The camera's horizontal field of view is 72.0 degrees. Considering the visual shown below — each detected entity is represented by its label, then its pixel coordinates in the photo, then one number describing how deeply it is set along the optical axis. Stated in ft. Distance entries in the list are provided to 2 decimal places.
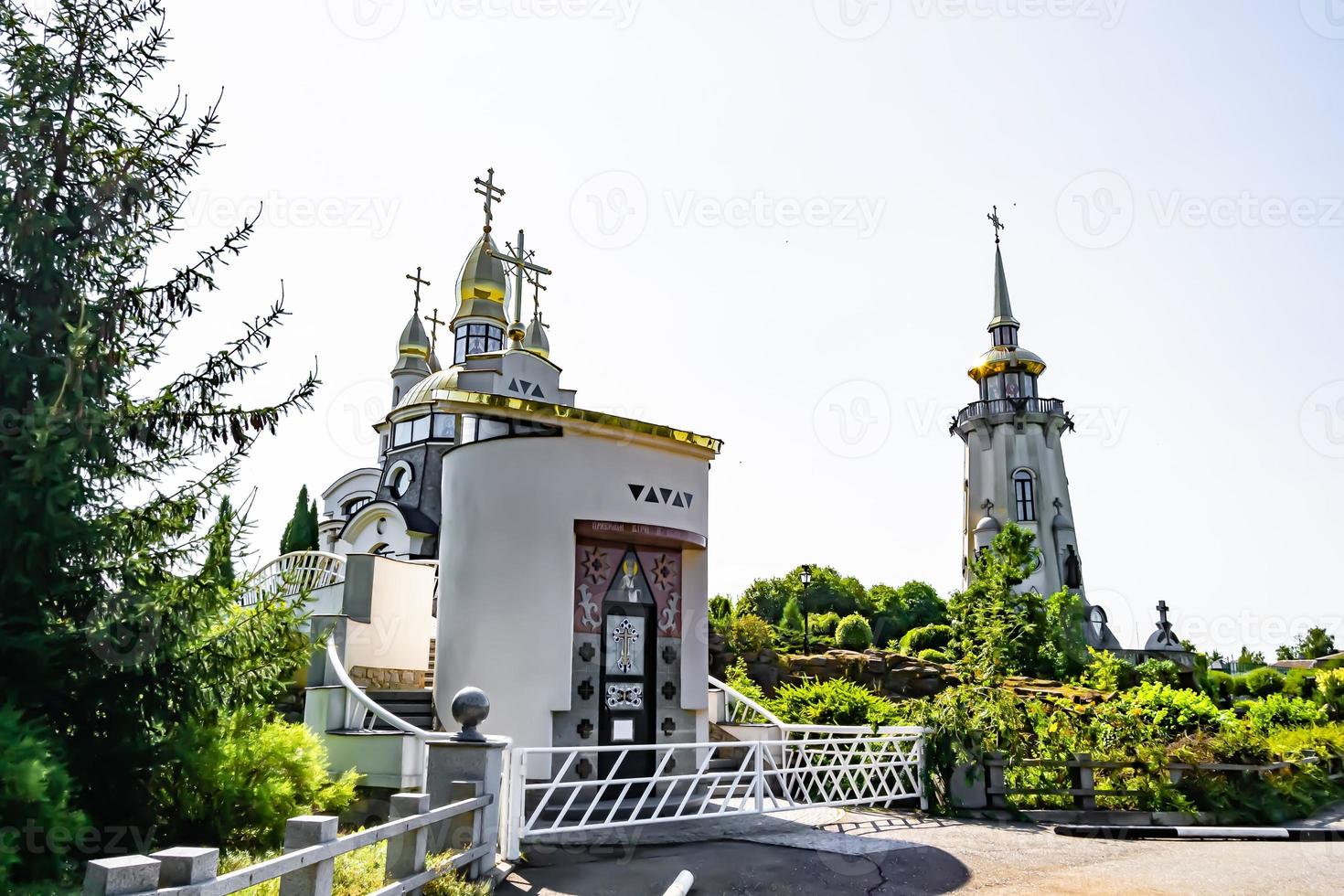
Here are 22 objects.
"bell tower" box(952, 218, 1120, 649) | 132.98
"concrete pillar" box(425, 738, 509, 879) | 24.44
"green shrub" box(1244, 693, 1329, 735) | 60.59
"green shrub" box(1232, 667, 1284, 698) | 95.14
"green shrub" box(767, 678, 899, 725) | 44.11
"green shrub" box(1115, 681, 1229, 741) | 44.06
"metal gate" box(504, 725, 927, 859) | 31.96
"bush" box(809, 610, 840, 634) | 114.62
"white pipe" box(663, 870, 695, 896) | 22.73
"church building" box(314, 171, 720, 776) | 34.76
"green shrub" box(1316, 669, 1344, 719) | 64.59
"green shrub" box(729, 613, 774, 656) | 71.05
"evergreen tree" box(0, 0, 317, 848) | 19.71
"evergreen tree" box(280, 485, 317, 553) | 108.59
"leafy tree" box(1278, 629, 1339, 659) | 164.96
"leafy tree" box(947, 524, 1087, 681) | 49.29
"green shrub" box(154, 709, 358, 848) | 23.53
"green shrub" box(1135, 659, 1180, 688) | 91.20
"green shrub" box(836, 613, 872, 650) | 99.35
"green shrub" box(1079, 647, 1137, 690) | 75.20
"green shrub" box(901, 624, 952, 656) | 104.06
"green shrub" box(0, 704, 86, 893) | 15.55
